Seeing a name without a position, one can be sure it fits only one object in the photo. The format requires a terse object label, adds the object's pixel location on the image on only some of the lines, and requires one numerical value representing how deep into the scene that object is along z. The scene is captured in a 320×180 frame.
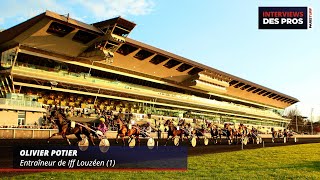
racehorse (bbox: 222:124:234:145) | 24.95
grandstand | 34.01
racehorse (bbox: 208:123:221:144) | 24.95
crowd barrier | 26.50
